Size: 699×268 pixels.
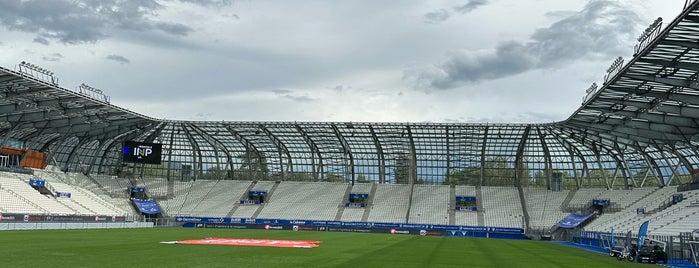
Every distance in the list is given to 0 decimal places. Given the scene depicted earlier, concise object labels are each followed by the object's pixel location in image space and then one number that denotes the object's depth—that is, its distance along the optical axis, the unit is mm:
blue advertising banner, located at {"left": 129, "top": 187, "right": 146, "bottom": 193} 89625
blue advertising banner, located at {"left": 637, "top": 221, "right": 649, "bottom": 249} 33438
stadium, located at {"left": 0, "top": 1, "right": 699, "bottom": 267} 36062
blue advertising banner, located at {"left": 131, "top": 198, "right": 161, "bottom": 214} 84875
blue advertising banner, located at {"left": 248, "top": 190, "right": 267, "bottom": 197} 91438
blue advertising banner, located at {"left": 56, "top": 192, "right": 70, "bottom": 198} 71500
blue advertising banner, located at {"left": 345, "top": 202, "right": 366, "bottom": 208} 87688
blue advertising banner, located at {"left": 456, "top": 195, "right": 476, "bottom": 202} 87006
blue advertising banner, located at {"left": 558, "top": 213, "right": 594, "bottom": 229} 74900
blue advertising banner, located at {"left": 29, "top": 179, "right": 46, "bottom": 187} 69250
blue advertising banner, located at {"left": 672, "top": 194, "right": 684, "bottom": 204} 59000
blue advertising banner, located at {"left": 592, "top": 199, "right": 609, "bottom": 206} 78250
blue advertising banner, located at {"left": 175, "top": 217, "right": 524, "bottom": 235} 77300
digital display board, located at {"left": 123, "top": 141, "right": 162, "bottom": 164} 74938
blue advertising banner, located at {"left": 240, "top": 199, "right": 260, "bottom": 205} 89812
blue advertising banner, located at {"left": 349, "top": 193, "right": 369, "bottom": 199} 89650
